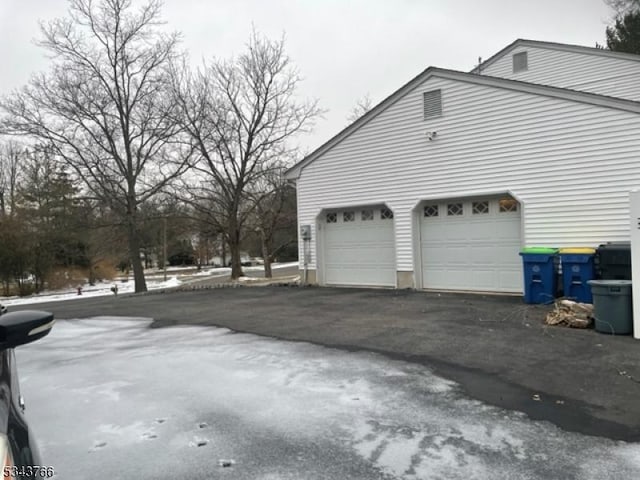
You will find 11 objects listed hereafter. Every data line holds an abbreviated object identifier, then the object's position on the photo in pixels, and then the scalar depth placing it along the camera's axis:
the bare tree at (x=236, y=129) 22.45
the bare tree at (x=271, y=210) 24.33
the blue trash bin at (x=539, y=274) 8.43
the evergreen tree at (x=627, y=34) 19.89
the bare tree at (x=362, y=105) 30.88
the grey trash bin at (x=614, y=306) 5.96
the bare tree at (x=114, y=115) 20.55
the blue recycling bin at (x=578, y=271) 7.90
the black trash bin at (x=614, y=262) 7.43
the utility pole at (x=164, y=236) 25.88
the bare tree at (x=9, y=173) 32.59
